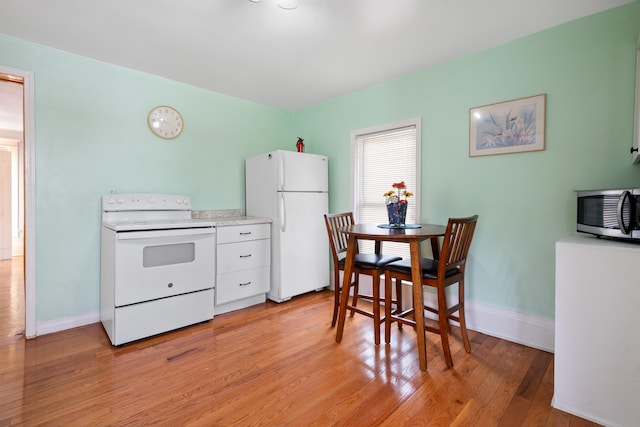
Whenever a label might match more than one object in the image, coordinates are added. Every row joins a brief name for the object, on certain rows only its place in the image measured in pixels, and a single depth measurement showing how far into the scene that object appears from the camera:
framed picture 2.30
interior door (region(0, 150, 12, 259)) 5.40
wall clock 3.05
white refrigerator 3.28
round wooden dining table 2.00
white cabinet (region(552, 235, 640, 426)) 1.43
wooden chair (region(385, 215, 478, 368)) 1.97
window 3.07
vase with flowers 2.53
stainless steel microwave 1.48
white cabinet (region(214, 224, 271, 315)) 2.96
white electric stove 2.32
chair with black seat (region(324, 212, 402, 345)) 2.28
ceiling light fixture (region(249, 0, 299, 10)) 1.91
